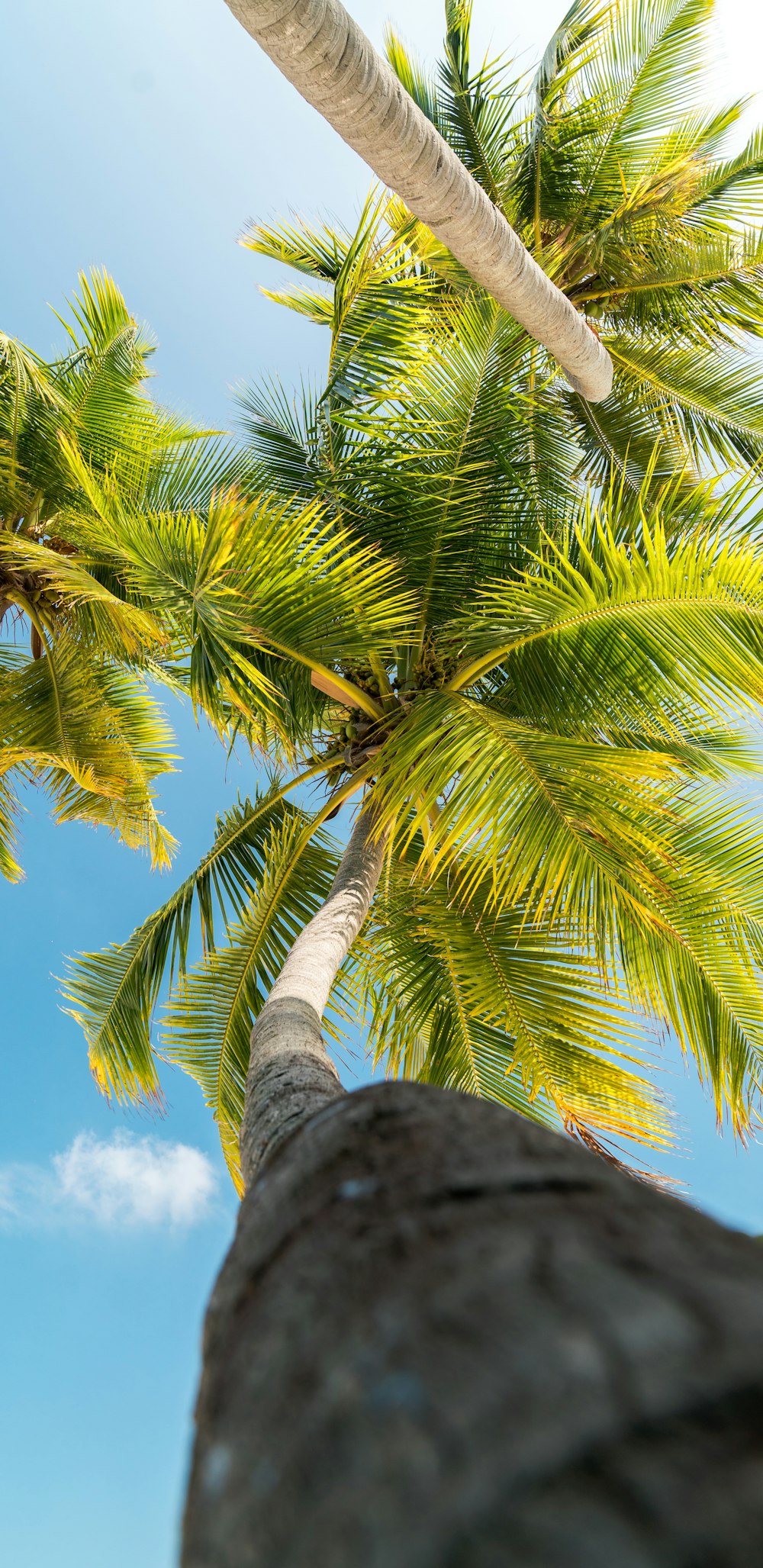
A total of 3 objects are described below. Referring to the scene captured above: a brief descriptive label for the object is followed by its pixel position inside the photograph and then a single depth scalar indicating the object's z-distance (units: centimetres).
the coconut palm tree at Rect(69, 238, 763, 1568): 49
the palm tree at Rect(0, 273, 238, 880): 664
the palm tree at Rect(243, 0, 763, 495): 653
